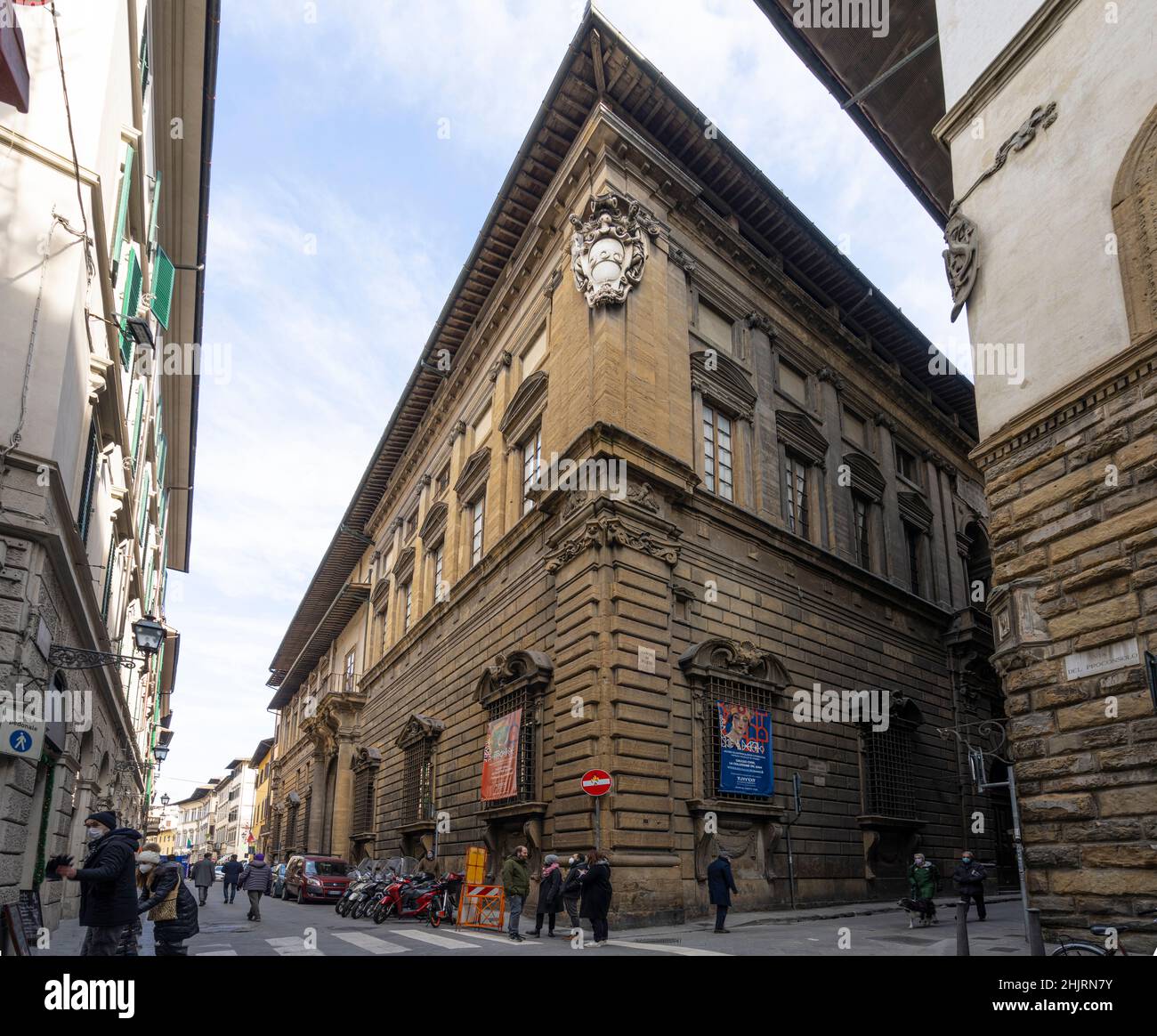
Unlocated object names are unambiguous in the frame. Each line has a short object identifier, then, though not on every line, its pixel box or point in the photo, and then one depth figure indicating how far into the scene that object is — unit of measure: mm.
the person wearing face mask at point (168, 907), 8242
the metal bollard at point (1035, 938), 8594
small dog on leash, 14820
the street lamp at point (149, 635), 14023
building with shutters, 10102
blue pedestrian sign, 9117
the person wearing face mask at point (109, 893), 7359
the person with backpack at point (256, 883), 20297
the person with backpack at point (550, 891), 14195
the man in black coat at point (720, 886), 14257
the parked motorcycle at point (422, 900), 16984
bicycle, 6281
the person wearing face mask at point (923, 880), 15367
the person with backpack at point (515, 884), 14312
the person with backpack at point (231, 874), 27656
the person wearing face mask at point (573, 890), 13719
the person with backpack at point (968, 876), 15152
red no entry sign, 14406
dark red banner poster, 18594
